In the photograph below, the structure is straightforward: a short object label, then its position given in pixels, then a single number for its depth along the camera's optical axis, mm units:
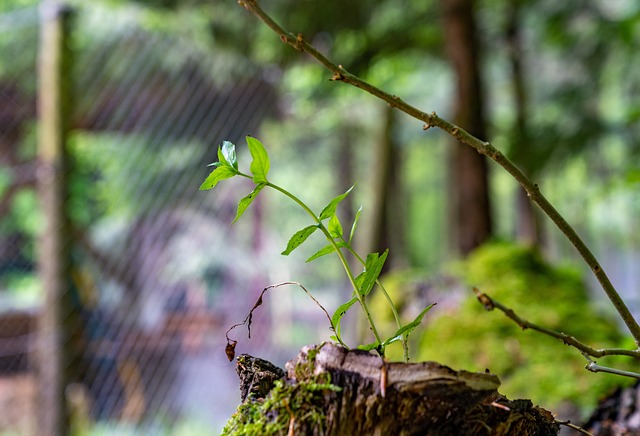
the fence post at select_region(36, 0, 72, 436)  3072
